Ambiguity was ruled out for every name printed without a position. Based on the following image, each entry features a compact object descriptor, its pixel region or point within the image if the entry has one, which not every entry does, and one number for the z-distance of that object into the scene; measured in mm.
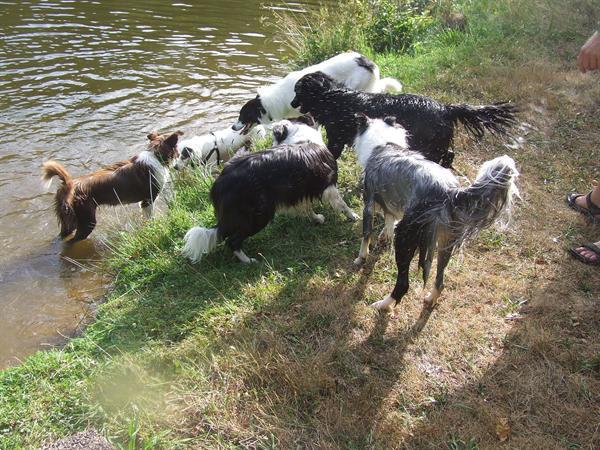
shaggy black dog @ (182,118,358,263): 3938
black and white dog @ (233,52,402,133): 6277
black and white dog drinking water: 5984
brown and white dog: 4934
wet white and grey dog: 2625
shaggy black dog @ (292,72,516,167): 4328
